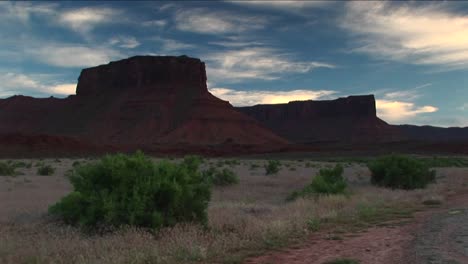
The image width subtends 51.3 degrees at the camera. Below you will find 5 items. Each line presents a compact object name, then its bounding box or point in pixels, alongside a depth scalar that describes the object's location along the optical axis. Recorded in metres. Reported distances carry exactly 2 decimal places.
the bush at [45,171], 28.69
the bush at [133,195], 9.37
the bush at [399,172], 23.61
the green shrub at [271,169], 32.88
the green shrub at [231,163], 46.02
